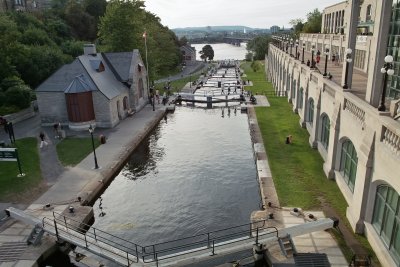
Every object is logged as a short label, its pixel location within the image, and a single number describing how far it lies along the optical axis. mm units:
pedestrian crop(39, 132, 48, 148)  29344
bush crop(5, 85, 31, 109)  38781
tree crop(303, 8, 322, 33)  87000
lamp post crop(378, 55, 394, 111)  12633
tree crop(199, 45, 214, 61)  151500
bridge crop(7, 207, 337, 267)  14391
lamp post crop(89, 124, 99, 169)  24406
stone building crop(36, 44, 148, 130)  34781
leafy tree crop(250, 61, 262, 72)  100188
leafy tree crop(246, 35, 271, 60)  127188
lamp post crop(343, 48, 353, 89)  18594
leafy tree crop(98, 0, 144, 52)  50281
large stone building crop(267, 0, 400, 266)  13162
